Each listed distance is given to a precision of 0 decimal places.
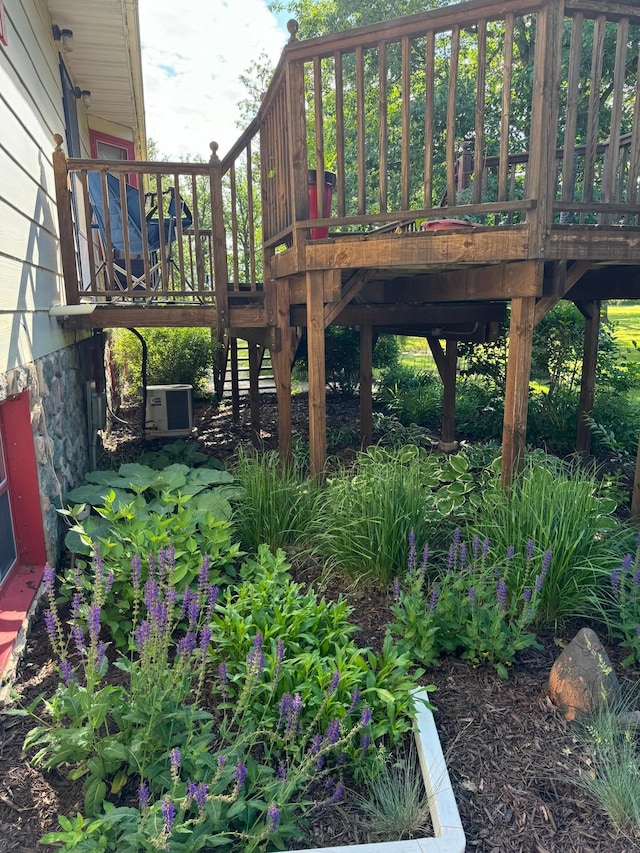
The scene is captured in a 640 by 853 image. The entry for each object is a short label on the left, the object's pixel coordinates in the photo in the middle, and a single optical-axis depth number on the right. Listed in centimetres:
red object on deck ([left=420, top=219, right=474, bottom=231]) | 376
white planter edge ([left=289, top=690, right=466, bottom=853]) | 178
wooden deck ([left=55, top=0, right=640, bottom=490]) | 316
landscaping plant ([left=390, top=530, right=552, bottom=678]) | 255
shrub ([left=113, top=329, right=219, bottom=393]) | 1097
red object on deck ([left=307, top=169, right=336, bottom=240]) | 433
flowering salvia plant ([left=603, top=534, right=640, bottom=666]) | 259
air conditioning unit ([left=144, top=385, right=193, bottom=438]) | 714
